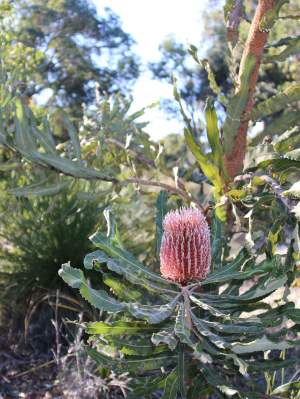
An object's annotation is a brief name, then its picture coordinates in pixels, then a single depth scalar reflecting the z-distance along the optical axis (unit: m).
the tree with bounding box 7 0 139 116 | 15.43
